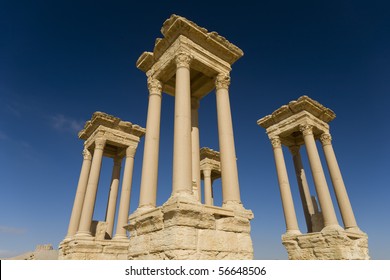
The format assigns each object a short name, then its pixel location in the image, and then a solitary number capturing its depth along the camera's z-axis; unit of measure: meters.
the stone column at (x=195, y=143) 14.97
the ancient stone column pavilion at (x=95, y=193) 22.86
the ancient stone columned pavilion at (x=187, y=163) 9.91
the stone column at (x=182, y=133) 11.42
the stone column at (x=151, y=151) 13.13
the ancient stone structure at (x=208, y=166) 35.00
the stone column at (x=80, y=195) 25.88
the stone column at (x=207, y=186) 34.34
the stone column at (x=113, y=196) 27.39
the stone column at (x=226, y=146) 12.81
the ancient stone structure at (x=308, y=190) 20.08
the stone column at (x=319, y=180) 21.91
